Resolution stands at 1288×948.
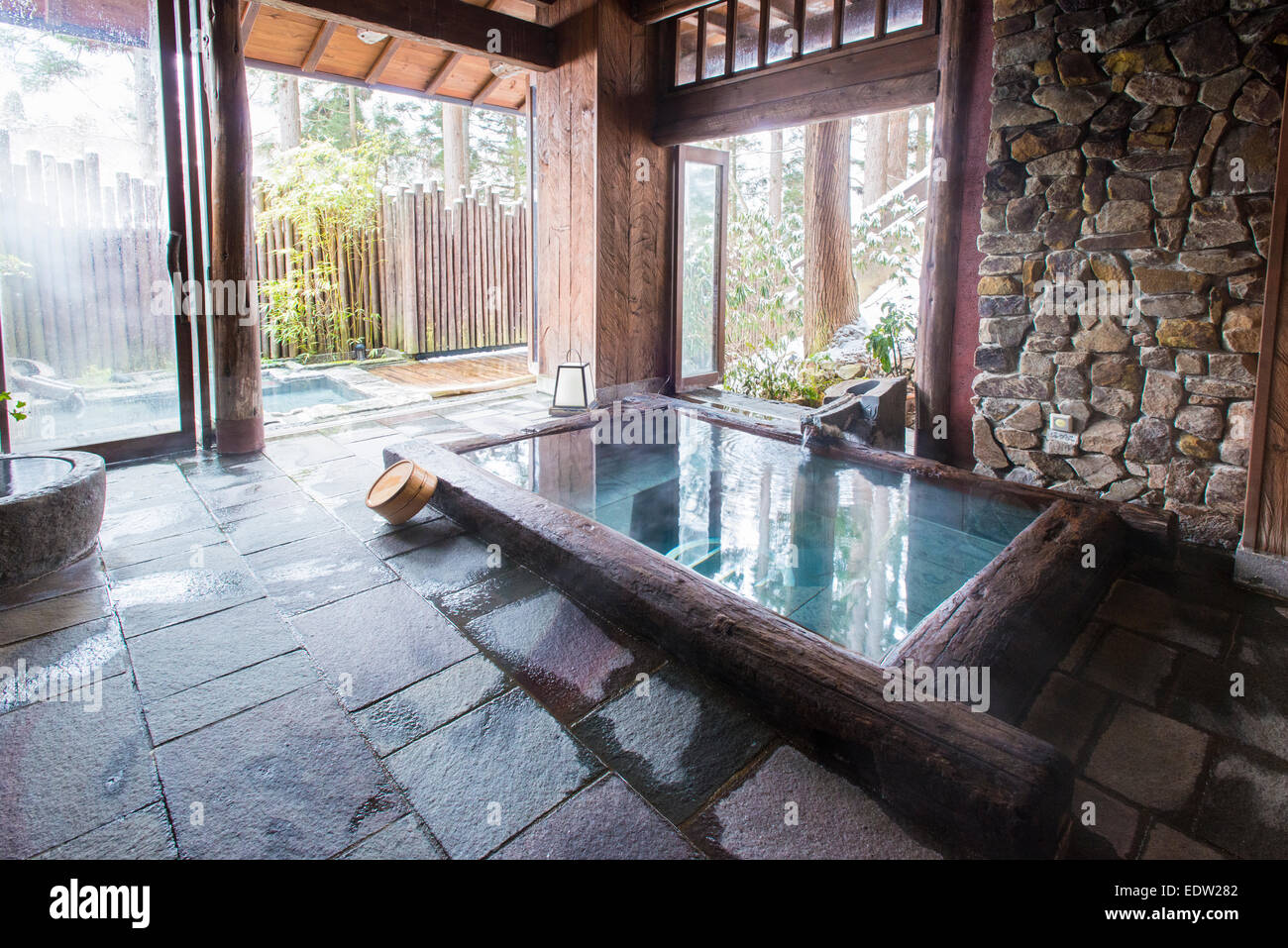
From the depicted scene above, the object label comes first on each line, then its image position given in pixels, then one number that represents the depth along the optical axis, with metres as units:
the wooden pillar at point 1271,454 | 2.66
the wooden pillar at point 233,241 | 4.40
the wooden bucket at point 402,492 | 3.46
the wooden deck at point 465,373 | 7.05
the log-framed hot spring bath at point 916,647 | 1.61
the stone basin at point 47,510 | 2.78
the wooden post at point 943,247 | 4.10
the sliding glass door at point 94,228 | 4.10
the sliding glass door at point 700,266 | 6.69
